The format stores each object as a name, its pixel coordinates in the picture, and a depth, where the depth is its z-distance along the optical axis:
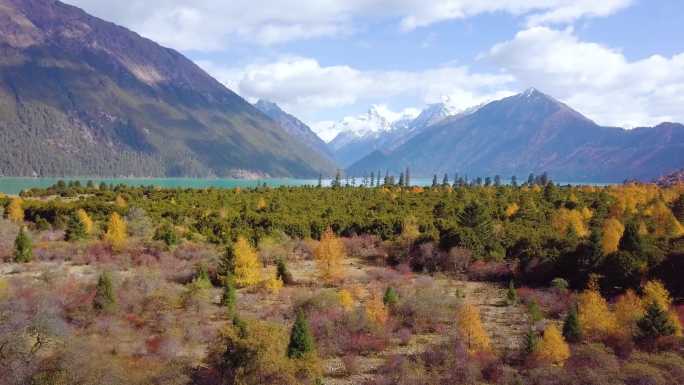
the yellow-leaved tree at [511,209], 76.62
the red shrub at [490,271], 51.22
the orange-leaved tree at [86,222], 63.47
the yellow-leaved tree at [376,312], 33.00
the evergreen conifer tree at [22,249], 50.16
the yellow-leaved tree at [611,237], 46.89
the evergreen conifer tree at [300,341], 25.19
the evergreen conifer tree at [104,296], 34.00
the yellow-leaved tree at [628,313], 30.36
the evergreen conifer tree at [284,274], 46.19
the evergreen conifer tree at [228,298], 37.38
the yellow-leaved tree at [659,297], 30.87
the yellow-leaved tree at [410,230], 61.50
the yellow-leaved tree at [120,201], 81.66
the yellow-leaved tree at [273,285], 42.50
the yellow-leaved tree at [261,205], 86.94
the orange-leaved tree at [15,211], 70.39
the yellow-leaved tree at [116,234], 56.25
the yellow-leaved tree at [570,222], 61.19
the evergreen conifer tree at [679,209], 69.25
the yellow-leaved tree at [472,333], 29.03
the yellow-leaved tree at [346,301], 36.02
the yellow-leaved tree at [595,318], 30.52
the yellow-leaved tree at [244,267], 44.56
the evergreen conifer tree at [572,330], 29.91
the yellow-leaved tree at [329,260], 48.19
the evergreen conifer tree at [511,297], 41.50
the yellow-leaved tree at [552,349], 27.03
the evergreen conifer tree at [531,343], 27.84
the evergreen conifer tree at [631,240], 42.56
